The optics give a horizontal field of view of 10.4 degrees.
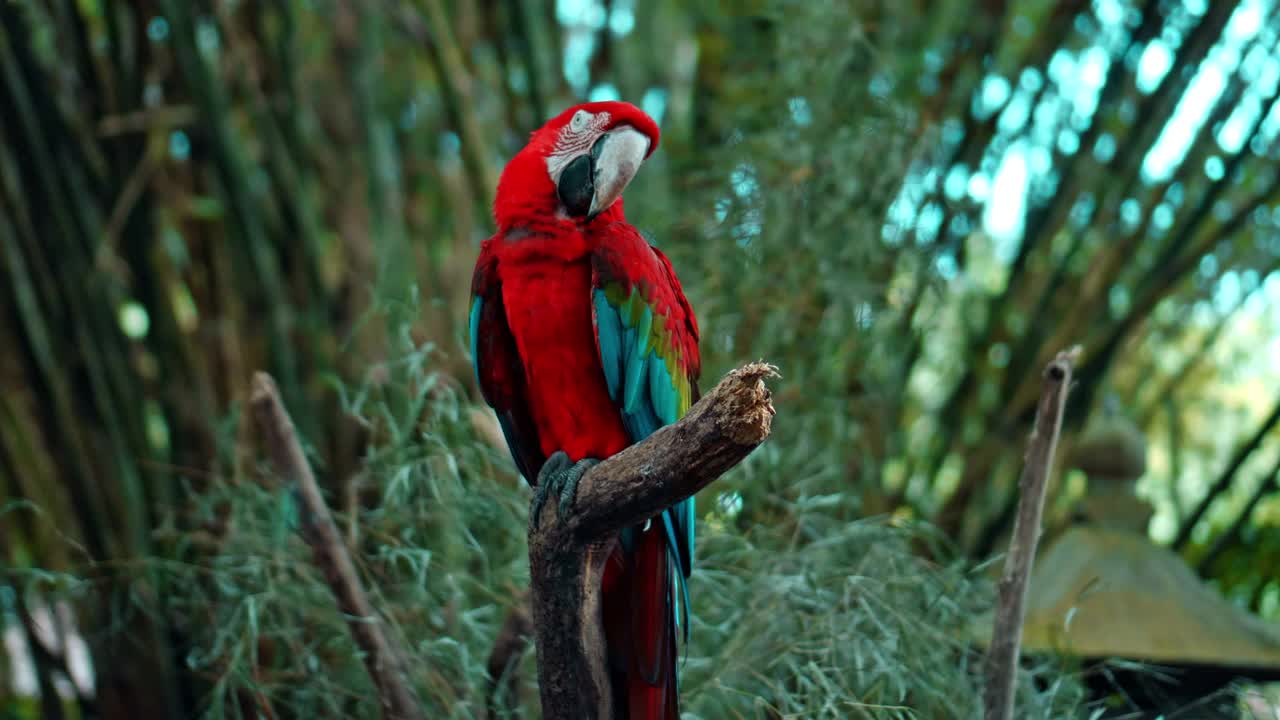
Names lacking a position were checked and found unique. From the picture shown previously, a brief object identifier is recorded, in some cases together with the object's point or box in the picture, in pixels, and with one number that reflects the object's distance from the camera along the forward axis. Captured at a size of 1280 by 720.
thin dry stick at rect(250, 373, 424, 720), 5.28
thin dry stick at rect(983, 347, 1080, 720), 5.28
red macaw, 5.30
